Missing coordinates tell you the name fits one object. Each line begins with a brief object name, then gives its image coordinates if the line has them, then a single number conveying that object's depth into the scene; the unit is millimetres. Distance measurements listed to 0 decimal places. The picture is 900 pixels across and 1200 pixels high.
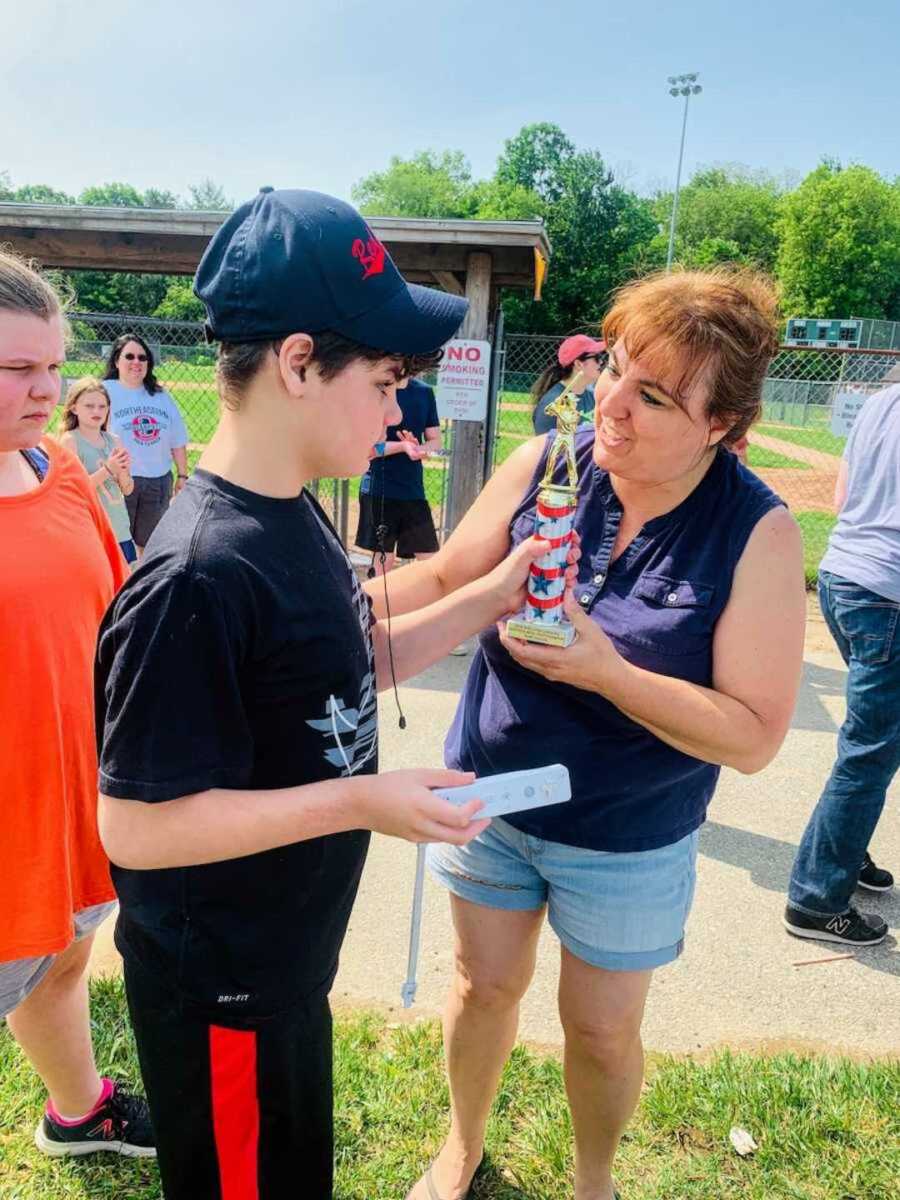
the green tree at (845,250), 61812
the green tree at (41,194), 88812
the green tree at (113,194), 98938
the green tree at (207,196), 93125
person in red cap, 5270
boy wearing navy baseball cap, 1103
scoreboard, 52031
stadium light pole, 50066
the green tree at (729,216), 73250
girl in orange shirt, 1532
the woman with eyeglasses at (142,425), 6676
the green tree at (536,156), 69000
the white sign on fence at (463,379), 5898
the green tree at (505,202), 64750
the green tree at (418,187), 80938
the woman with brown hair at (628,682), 1611
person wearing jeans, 2891
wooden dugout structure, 5883
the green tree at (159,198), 90562
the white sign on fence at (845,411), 7836
